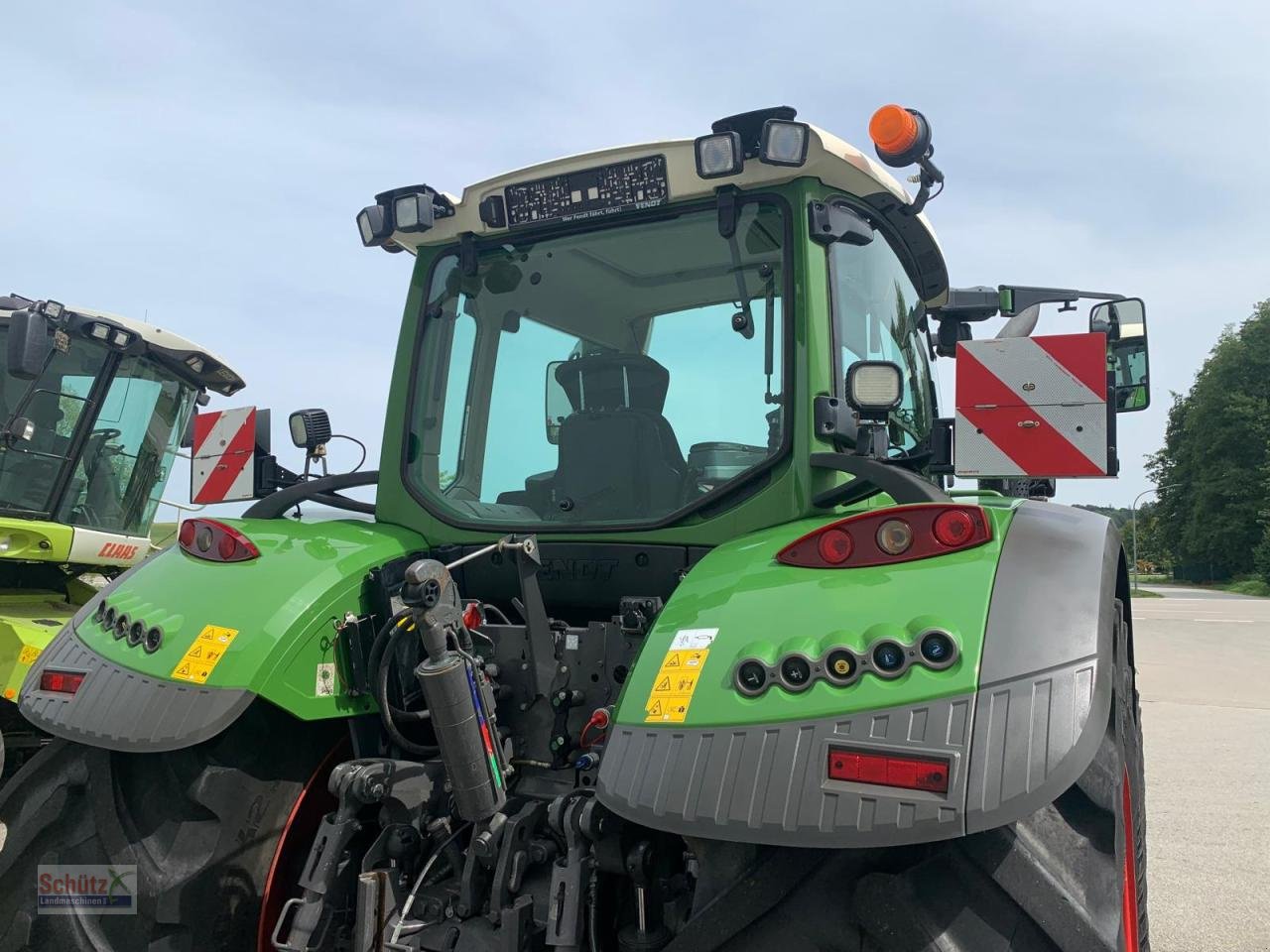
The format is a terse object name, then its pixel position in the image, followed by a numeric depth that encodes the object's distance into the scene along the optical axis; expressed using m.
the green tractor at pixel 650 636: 1.60
